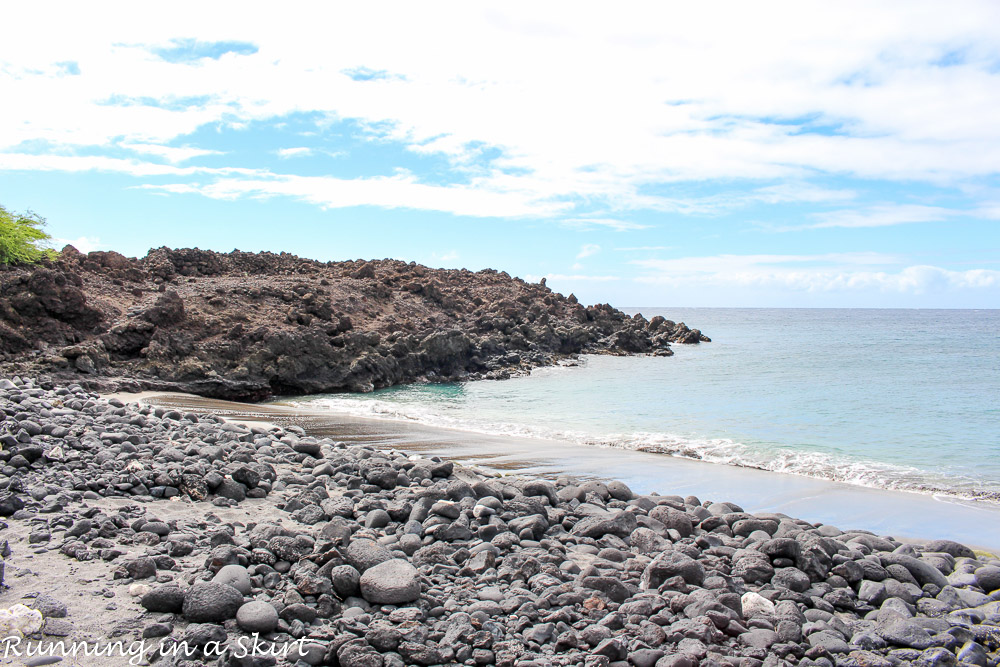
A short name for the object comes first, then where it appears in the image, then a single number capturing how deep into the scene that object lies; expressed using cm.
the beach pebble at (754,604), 454
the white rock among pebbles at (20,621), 345
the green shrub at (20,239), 1858
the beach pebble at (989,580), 545
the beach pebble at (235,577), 410
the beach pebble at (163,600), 382
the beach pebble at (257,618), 372
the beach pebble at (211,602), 375
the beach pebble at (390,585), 421
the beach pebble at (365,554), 454
